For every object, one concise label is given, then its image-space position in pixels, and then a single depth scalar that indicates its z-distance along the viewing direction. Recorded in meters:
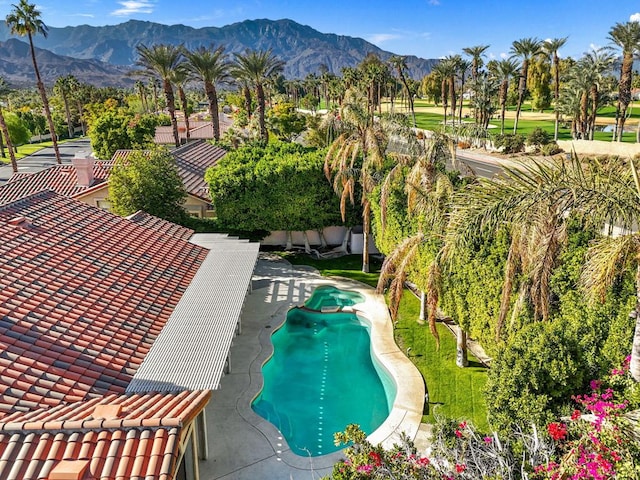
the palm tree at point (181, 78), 49.78
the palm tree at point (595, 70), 53.81
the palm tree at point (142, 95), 109.14
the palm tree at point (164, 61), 47.72
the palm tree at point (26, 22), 44.62
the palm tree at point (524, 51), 63.53
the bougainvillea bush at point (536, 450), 8.16
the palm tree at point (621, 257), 9.87
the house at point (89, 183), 32.94
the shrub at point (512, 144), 56.72
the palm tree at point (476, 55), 71.69
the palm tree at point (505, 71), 65.62
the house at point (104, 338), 8.82
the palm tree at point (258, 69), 48.12
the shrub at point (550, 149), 50.62
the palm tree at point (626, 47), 47.78
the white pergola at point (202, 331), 12.97
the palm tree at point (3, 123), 50.09
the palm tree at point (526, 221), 11.32
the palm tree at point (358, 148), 24.48
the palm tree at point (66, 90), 92.35
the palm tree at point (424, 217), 16.80
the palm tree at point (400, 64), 82.41
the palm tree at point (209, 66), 48.66
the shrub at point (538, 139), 55.31
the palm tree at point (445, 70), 76.19
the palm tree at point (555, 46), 67.50
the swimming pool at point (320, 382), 16.77
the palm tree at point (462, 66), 76.90
